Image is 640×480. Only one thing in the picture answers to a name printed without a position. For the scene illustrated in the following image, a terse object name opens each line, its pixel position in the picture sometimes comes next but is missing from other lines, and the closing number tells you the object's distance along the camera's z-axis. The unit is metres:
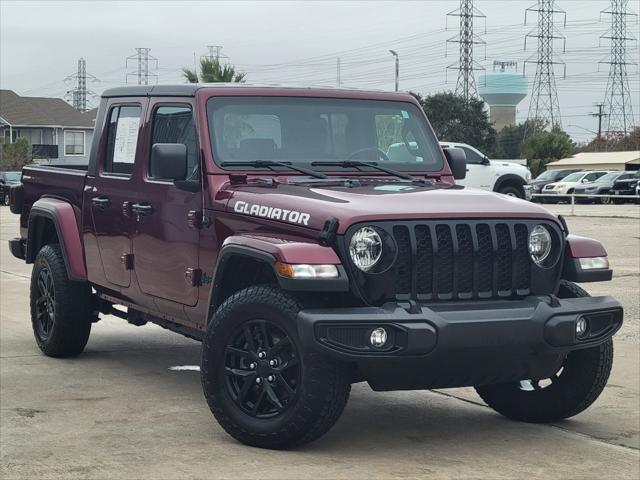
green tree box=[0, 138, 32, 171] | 76.25
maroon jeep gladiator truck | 5.57
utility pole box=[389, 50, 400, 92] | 50.56
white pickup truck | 28.19
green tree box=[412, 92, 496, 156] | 73.94
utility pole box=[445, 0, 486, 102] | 90.59
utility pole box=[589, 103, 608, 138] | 125.69
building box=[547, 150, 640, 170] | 81.19
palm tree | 45.19
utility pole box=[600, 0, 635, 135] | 100.95
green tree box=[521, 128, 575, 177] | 91.88
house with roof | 85.81
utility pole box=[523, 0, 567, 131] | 105.53
